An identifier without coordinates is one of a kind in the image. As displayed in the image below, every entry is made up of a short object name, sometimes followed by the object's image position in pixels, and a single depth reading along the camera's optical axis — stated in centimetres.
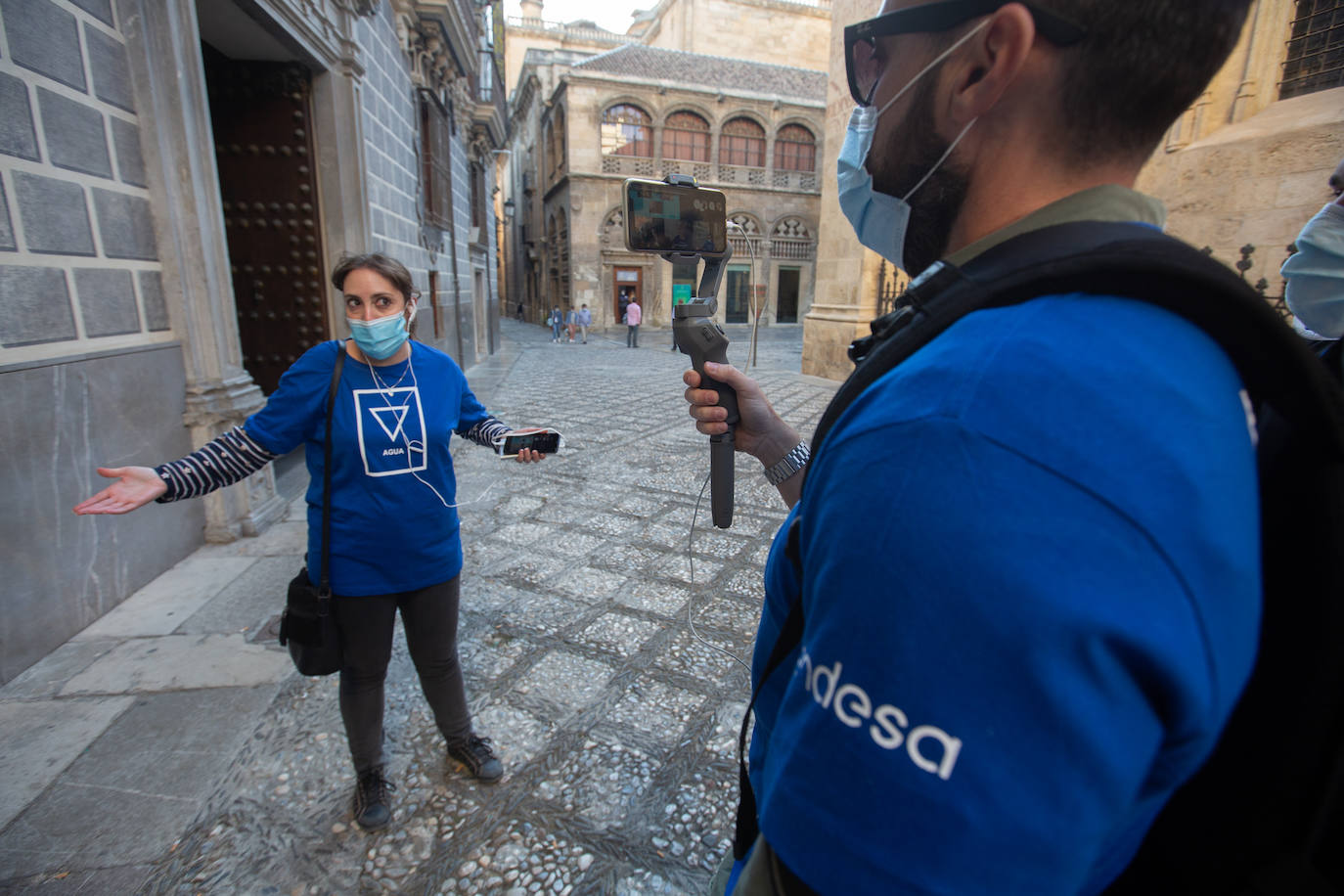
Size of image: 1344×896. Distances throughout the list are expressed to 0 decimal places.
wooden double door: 538
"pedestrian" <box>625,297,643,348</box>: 1816
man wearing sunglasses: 45
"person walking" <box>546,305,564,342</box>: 2176
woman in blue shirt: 191
